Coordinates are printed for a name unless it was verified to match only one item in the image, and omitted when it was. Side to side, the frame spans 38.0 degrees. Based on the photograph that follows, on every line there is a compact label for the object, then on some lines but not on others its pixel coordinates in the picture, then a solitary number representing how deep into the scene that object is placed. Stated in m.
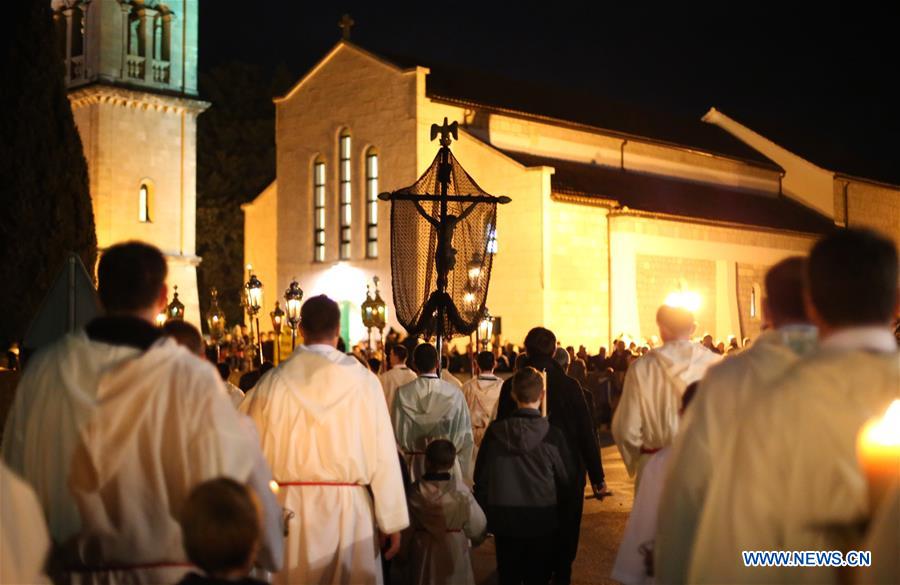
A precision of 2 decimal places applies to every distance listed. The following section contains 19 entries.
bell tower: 41.62
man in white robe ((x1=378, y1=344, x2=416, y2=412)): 12.48
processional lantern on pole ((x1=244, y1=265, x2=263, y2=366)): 19.34
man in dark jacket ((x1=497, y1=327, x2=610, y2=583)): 9.84
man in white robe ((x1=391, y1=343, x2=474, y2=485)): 10.08
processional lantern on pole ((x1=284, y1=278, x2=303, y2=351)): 18.20
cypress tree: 25.34
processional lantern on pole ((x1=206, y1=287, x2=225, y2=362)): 24.50
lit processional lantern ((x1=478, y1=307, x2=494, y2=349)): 21.89
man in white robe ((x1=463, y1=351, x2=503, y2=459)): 13.06
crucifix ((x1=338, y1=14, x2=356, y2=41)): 42.22
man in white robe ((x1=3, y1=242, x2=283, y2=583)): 4.55
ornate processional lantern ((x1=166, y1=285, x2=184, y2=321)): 20.89
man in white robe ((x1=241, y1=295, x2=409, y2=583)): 6.75
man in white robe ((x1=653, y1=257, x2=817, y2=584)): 4.09
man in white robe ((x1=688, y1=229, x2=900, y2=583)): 3.71
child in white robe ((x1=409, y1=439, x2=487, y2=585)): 8.62
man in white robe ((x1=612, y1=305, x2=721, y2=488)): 7.62
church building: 38.44
